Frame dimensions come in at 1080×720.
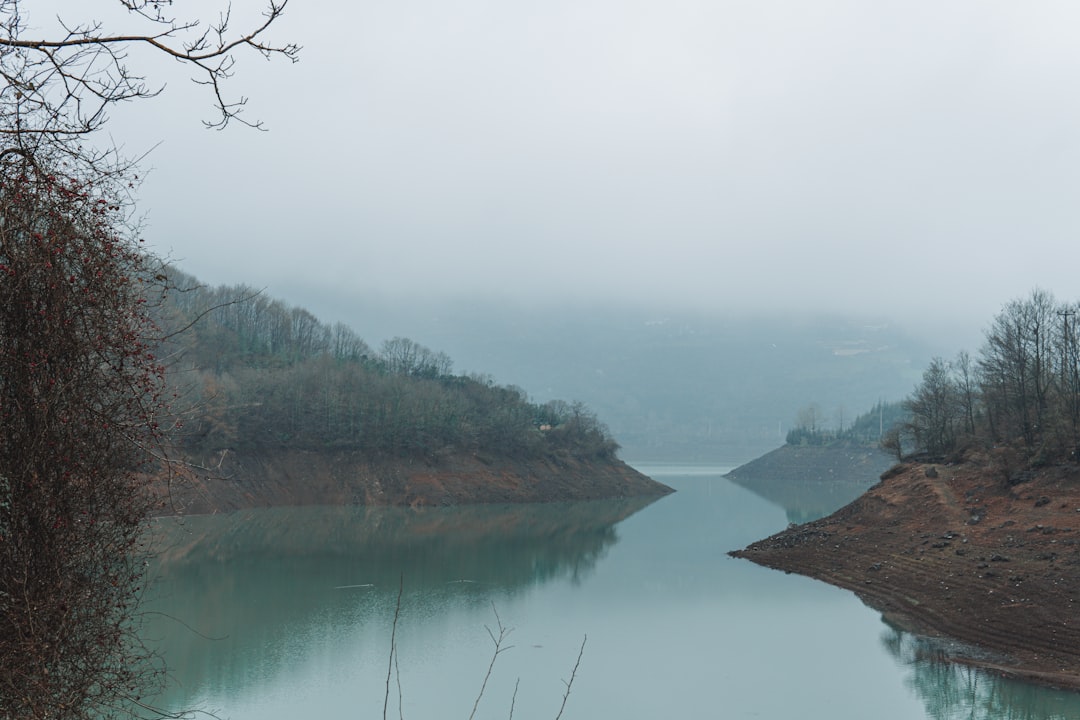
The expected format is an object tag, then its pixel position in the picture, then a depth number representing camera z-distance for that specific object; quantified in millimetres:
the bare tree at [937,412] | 53906
